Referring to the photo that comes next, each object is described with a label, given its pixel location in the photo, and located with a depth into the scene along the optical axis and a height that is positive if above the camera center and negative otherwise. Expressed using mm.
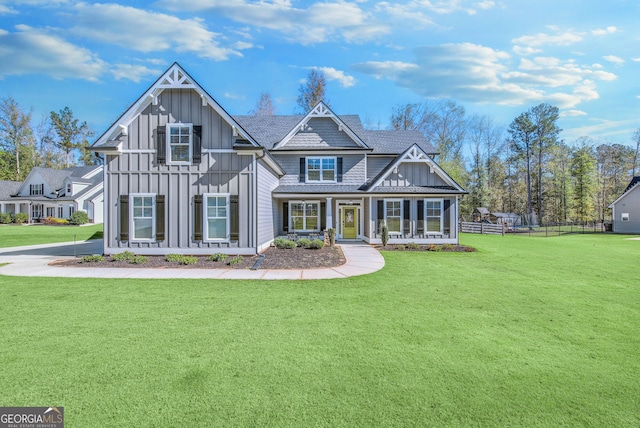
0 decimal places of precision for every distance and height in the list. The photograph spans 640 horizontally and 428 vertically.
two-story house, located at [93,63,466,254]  12789 +1550
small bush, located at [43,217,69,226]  36178 -854
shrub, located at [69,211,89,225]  34938 -492
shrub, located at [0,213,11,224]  38125 -497
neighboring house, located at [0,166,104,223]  38719 +2586
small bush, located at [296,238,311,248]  14642 -1452
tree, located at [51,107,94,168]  54406 +14686
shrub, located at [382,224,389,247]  16494 -1236
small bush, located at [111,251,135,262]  11844 -1686
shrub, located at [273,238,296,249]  14422 -1473
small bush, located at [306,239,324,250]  14398 -1485
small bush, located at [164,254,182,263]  11688 -1706
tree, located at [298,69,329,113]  34500 +13964
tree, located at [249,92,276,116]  36156 +12634
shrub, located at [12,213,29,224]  38312 -504
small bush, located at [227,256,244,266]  11277 -1779
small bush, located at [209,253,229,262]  11828 -1732
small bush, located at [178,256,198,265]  11430 -1779
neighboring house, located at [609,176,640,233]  30250 +93
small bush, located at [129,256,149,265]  11516 -1768
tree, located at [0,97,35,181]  47969 +11847
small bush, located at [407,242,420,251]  15977 -1792
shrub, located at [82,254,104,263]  11609 -1722
